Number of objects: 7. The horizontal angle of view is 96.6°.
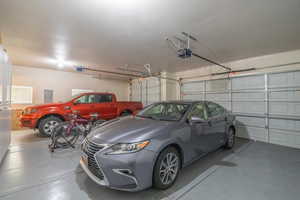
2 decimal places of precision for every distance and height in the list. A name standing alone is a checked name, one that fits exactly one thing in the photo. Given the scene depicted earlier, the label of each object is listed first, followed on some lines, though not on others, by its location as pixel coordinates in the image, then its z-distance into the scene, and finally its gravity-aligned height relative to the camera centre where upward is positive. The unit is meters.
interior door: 2.64 +0.00
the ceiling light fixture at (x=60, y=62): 5.44 +1.65
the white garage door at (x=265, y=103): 4.18 -0.03
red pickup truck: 4.67 -0.34
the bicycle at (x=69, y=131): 3.62 -0.88
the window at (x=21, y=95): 6.22 +0.28
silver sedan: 1.70 -0.67
